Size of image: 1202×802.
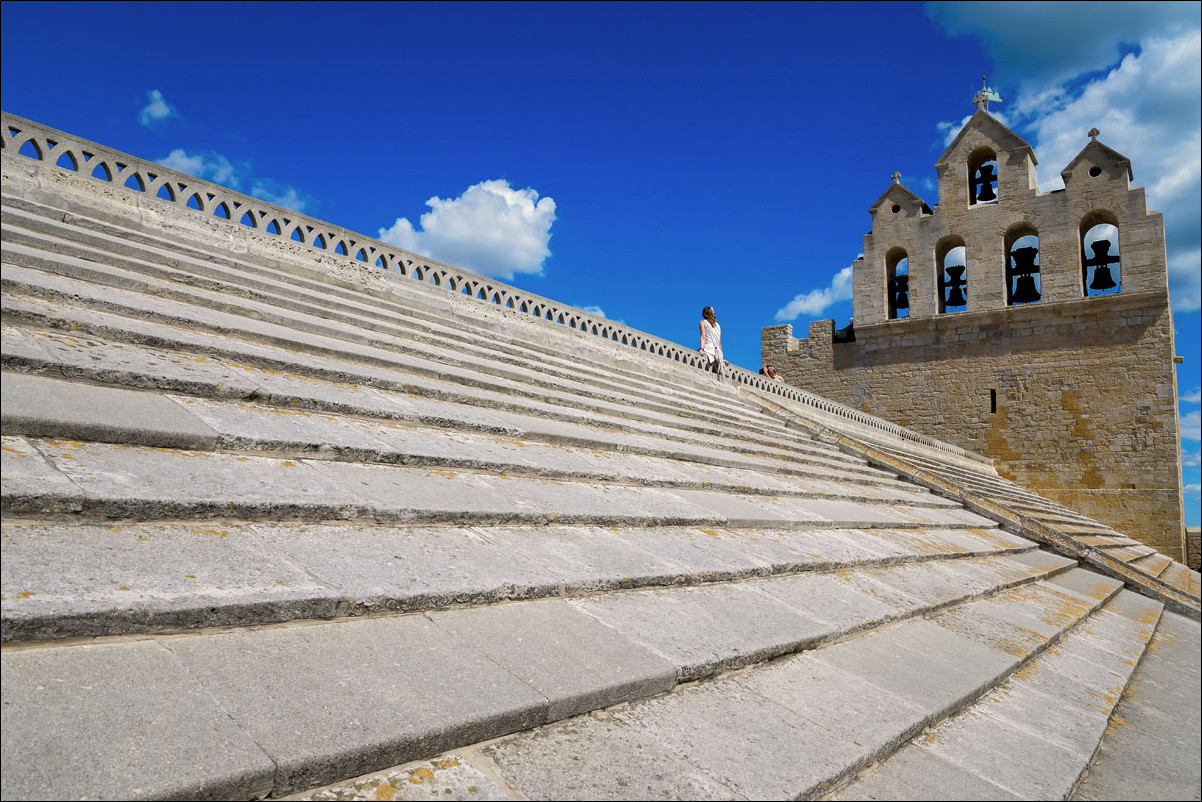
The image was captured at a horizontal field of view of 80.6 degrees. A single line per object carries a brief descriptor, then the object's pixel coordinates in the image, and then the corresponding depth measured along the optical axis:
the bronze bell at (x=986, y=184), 20.41
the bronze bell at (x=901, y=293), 21.47
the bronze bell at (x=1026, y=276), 19.45
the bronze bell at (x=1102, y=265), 18.44
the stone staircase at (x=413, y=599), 1.24
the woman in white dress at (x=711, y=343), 10.51
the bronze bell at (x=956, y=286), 20.52
